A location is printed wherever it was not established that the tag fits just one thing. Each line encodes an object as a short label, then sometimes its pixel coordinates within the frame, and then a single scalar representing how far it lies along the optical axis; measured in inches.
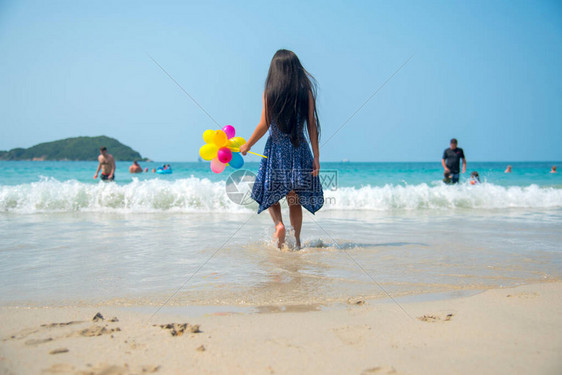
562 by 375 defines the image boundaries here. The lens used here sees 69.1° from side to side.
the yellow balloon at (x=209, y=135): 161.9
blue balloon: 167.9
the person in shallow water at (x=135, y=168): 1042.0
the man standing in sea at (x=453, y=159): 400.2
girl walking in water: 149.9
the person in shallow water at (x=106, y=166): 434.6
